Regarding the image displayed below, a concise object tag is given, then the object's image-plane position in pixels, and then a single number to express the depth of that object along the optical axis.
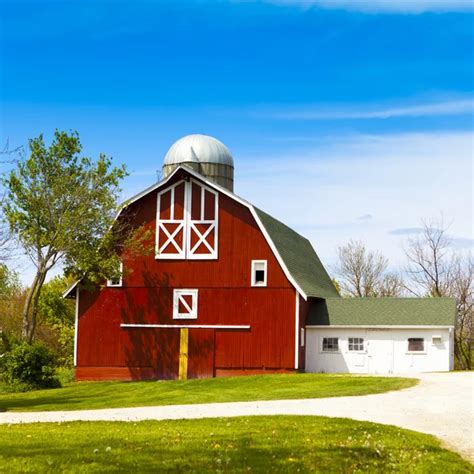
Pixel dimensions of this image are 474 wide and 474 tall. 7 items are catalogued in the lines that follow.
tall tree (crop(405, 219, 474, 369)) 54.91
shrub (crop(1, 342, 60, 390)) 34.47
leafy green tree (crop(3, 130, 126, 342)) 35.31
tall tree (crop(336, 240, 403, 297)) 63.72
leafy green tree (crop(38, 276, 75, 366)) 51.88
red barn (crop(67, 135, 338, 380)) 37.28
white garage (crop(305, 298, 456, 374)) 37.78
